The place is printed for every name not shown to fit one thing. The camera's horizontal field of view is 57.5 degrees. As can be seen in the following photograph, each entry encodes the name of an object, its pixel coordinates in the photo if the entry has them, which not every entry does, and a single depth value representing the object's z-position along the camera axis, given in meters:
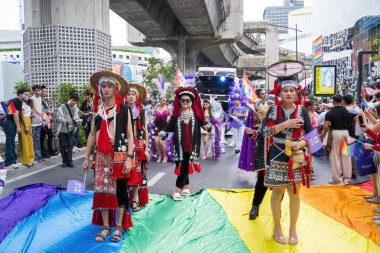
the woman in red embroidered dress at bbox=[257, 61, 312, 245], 3.74
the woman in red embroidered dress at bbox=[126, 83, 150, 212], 4.93
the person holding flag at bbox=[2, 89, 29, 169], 7.91
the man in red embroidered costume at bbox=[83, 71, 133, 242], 3.97
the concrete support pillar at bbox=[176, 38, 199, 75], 30.45
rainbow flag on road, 3.87
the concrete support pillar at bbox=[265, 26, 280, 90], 44.19
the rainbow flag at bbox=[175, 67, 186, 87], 7.88
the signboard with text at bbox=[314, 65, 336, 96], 14.43
